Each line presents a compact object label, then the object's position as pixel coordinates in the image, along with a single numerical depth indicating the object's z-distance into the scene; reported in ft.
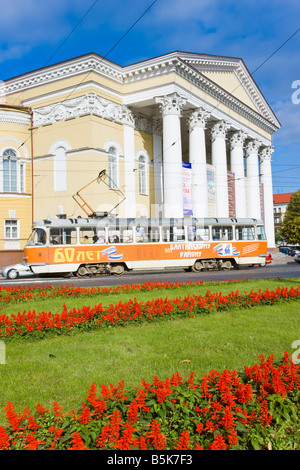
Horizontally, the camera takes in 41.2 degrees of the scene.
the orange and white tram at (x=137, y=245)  74.90
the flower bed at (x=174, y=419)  11.05
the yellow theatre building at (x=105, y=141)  102.32
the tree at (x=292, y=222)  210.59
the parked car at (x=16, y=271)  80.63
